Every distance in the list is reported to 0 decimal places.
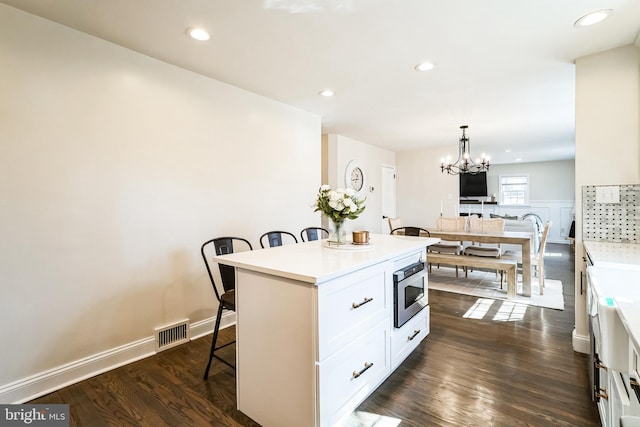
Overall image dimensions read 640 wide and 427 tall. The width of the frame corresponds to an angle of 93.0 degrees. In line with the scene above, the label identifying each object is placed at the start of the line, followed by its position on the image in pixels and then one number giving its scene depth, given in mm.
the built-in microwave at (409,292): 2033
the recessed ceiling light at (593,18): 1918
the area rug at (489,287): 3718
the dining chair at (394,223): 5059
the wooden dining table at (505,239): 3861
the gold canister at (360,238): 2307
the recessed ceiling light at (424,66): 2637
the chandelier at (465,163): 4832
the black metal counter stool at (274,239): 2865
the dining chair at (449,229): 4668
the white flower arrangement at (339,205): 2127
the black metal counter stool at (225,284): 2041
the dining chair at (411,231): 3441
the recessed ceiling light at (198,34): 2127
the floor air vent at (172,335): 2547
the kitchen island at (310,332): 1431
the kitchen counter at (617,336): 857
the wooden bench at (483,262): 3830
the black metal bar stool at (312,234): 3080
